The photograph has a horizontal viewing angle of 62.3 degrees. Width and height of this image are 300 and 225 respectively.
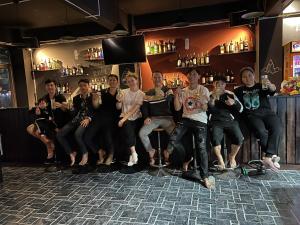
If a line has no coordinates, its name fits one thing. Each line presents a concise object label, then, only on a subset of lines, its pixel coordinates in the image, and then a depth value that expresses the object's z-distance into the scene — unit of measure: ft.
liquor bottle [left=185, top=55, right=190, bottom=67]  18.10
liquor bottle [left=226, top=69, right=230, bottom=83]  17.62
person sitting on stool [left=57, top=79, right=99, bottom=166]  11.98
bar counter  10.80
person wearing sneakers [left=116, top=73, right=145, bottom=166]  11.37
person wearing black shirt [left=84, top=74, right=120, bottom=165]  11.95
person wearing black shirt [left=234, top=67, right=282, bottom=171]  9.85
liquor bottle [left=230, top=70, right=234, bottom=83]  17.69
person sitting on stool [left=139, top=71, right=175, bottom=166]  11.03
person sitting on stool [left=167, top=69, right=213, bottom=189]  9.84
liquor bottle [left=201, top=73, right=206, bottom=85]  17.95
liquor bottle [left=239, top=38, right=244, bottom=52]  17.03
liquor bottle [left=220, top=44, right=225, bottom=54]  17.54
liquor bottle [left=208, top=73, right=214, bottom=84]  17.81
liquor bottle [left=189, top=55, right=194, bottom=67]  18.01
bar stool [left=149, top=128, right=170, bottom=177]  11.02
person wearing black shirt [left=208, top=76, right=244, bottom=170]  10.23
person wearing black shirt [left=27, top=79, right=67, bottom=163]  12.52
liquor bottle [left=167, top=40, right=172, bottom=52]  18.29
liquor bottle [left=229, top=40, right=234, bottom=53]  17.30
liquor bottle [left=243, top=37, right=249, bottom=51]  16.97
